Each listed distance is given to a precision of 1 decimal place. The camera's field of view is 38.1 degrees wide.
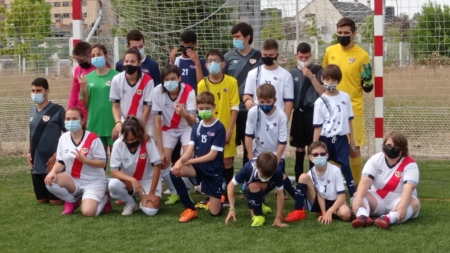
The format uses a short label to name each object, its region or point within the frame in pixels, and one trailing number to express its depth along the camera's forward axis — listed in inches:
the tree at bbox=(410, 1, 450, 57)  345.1
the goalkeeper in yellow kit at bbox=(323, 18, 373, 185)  277.4
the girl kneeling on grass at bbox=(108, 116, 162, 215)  249.3
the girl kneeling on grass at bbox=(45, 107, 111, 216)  253.4
